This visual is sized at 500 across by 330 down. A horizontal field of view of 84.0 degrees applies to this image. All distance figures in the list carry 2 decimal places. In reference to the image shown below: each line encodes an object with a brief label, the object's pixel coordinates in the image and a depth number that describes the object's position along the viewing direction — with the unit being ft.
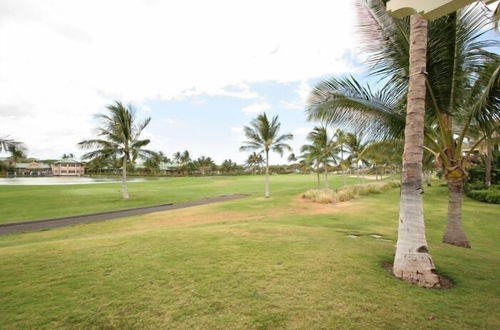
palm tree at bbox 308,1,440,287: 14.43
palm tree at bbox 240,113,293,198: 80.74
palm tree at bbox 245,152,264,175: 297.70
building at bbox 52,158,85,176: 306.14
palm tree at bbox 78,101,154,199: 69.31
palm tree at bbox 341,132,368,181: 96.40
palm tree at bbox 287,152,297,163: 363.70
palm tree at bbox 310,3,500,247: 21.33
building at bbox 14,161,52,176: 286.25
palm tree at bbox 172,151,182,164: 323.74
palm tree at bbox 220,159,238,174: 309.22
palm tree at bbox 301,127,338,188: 91.09
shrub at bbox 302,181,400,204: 63.64
